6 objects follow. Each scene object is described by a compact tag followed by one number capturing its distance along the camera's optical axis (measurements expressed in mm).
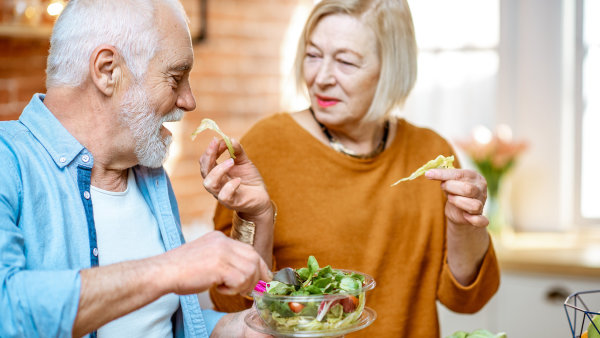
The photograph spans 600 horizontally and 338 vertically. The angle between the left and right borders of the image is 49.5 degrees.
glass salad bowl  1211
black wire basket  2552
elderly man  1100
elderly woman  1913
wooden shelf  2715
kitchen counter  3166
